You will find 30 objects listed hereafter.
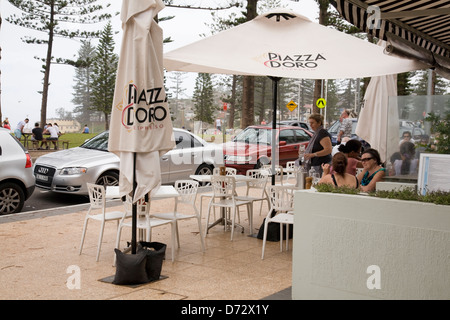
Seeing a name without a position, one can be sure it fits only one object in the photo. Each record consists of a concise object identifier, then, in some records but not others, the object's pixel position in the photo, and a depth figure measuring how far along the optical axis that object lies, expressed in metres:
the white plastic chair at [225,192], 7.83
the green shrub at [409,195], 4.09
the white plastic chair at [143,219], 6.20
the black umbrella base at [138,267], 5.33
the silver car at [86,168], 10.92
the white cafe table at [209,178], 8.30
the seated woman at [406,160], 5.75
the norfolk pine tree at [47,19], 32.28
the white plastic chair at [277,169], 10.27
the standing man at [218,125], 47.56
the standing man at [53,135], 25.59
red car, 16.48
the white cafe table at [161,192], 6.63
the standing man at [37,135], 24.95
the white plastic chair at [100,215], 6.41
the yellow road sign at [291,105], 32.37
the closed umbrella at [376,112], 7.83
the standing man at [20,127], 27.56
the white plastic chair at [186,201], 6.73
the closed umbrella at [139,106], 5.31
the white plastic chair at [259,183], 8.32
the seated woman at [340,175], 6.05
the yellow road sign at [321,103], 29.50
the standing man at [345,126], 15.94
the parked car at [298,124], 30.54
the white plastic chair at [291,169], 10.55
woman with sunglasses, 6.64
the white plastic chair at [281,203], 6.72
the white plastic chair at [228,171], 9.19
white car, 9.39
